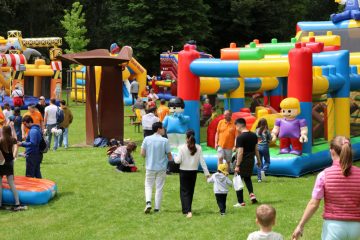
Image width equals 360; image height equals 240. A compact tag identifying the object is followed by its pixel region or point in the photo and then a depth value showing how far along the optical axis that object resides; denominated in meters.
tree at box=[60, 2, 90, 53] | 45.20
